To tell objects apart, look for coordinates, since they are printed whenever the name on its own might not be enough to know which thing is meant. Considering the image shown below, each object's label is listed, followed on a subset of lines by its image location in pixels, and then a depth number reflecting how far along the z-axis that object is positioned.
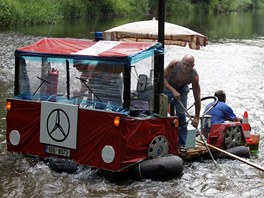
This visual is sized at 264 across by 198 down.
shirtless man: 12.37
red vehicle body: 10.81
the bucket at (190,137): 12.65
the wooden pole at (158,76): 11.46
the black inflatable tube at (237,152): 13.39
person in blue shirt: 14.08
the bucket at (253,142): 14.52
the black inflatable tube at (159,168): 11.17
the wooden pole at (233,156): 11.88
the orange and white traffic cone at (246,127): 14.48
